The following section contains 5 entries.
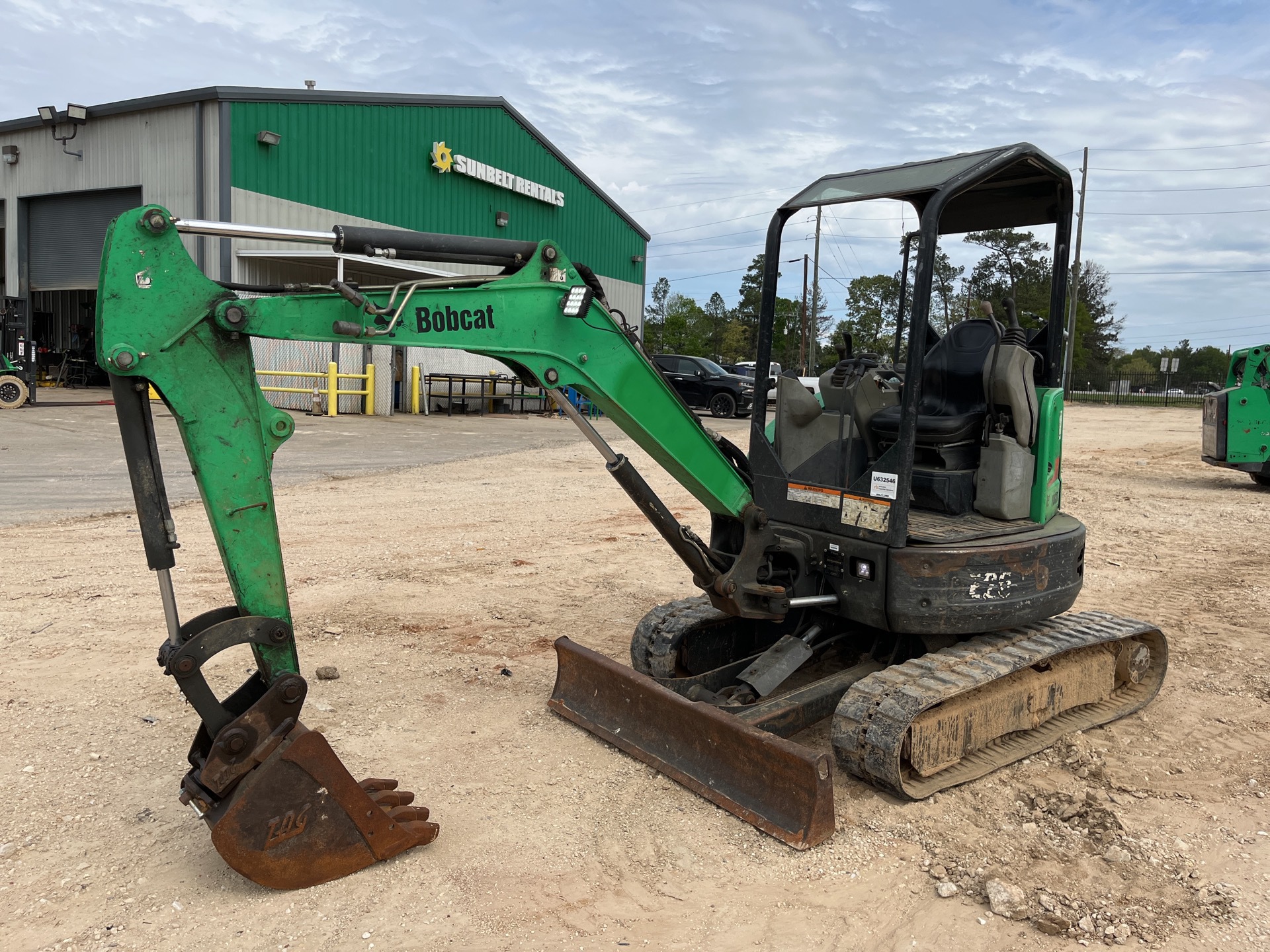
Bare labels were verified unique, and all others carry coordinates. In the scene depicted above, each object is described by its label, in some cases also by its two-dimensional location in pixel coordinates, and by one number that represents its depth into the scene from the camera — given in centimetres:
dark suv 2728
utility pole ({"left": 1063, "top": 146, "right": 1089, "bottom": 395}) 3101
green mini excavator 336
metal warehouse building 2155
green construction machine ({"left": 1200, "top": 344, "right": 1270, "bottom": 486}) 1457
